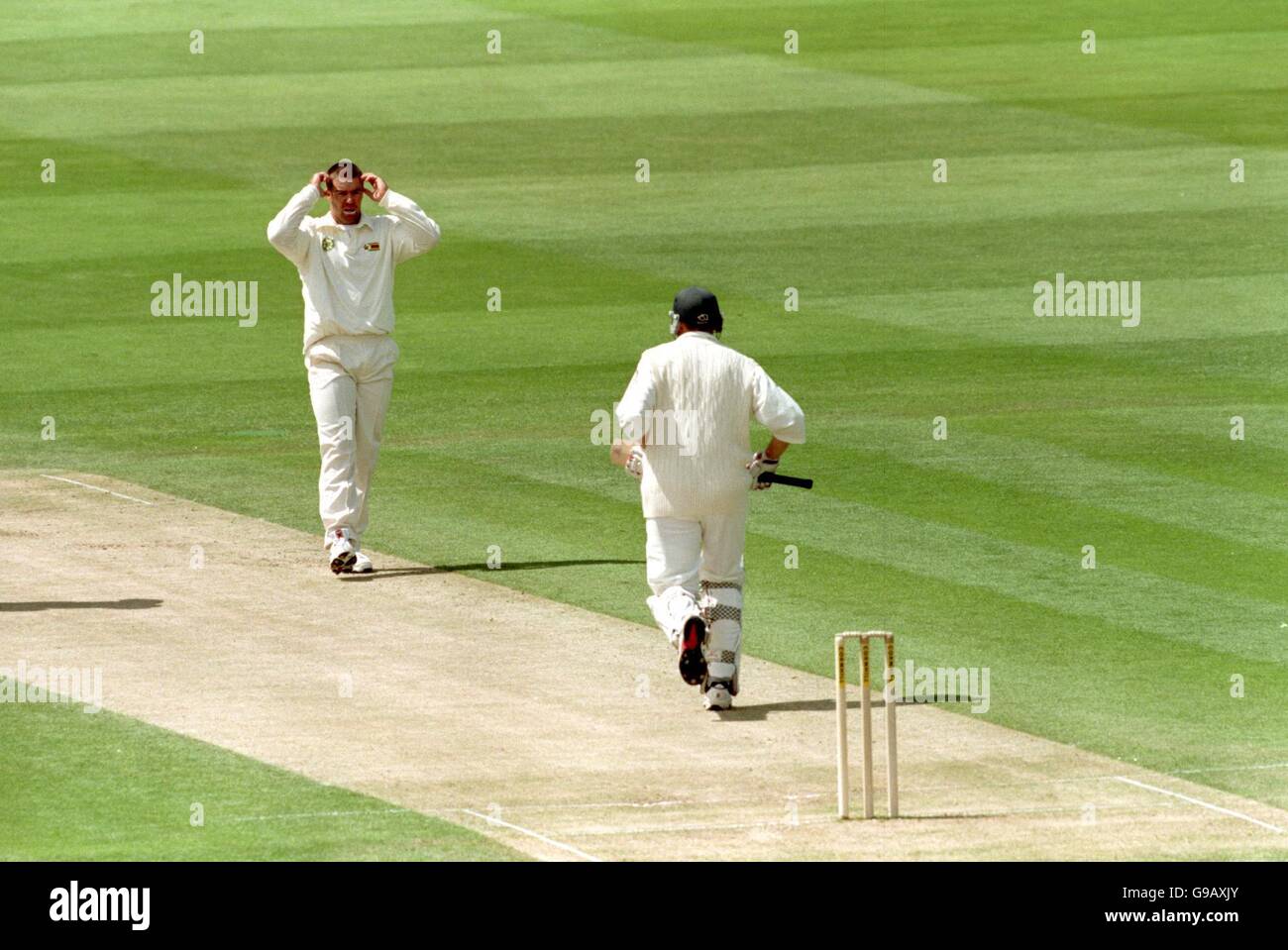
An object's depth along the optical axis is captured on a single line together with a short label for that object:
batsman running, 11.52
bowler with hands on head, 14.65
